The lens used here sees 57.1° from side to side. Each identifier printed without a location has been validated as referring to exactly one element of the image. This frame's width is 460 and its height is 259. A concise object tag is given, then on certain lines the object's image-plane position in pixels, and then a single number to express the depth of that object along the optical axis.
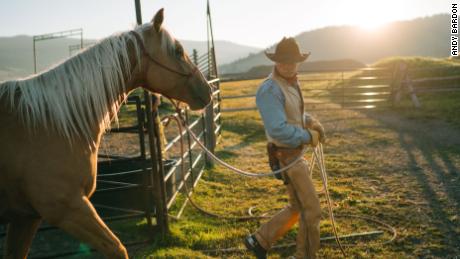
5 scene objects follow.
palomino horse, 2.37
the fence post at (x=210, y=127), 7.84
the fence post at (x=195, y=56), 7.34
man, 3.00
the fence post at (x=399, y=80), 13.30
